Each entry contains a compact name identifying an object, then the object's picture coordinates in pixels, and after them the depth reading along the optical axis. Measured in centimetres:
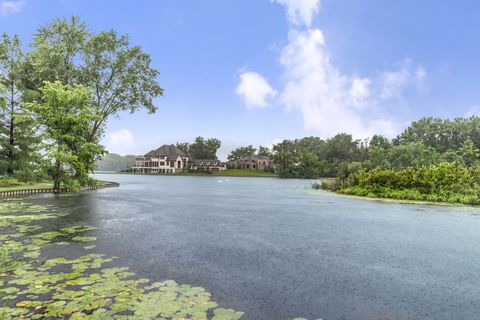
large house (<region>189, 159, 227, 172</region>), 12671
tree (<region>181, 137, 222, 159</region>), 14700
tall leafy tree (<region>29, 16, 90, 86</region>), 3791
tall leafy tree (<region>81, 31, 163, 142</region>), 4319
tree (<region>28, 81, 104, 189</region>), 2708
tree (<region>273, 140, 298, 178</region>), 10669
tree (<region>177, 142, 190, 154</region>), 15030
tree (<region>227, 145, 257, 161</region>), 15500
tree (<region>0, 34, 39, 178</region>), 3488
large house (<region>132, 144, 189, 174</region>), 12175
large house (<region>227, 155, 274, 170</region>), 13762
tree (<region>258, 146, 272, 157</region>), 15348
